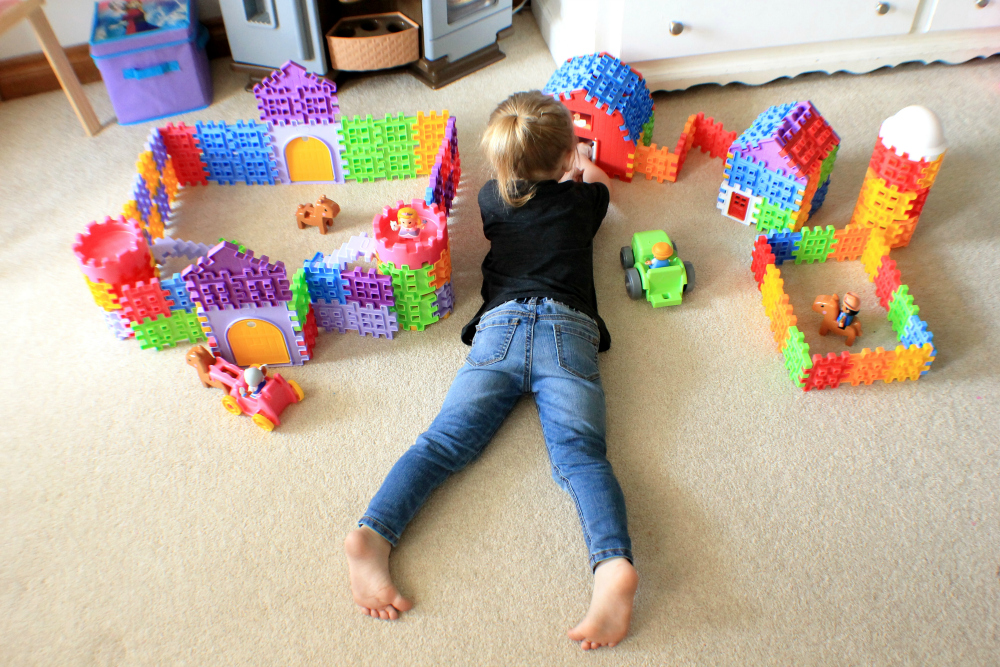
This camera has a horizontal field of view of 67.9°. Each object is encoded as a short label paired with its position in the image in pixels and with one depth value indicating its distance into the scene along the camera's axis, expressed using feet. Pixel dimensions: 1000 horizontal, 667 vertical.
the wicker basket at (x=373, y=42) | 7.25
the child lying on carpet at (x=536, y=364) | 3.99
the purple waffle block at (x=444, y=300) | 5.33
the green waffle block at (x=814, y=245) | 5.62
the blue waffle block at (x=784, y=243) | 5.62
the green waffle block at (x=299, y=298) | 4.92
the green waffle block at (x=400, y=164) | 6.48
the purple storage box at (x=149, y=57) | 6.84
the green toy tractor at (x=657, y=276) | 5.43
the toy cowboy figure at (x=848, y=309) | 4.95
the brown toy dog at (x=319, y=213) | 6.06
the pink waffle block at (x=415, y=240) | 4.90
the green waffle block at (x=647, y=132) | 6.60
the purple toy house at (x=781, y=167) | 5.52
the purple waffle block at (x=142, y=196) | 5.68
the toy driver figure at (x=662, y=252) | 5.32
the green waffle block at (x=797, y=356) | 4.78
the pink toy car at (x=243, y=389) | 4.76
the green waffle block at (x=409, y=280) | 5.02
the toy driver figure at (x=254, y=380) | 4.69
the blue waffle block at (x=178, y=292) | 4.92
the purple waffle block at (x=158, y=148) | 6.13
